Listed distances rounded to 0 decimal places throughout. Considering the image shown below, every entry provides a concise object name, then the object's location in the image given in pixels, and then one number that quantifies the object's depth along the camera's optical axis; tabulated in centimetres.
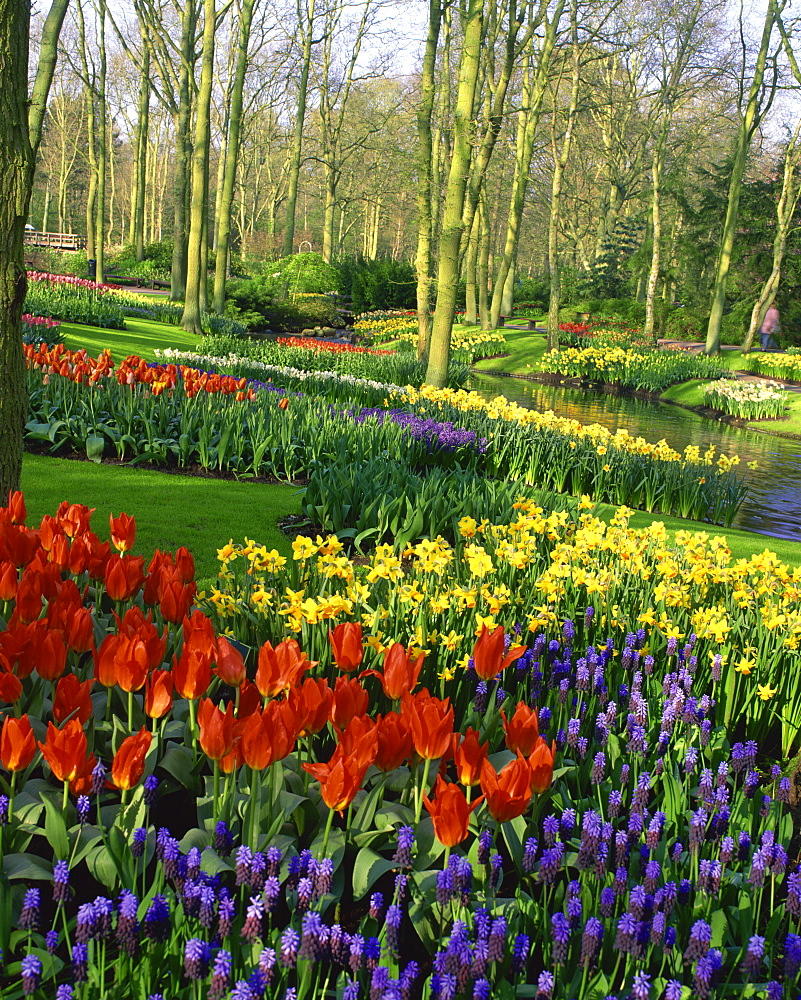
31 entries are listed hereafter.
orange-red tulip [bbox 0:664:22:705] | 199
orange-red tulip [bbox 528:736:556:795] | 178
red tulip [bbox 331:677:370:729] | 203
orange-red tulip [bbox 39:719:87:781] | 171
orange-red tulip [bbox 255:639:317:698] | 207
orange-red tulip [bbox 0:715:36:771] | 172
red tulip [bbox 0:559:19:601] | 260
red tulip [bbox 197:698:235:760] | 175
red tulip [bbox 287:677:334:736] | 186
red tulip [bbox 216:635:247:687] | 211
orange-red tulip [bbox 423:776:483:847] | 157
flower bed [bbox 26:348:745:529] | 749
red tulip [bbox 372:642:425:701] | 215
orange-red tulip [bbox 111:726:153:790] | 176
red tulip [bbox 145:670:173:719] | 201
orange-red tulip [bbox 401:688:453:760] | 181
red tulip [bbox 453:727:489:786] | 176
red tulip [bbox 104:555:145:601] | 273
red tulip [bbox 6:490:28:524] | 321
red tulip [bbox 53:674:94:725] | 197
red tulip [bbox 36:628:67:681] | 217
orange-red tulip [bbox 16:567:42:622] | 245
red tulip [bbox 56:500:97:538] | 314
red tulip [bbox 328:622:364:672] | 234
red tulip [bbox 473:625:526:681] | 237
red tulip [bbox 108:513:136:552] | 313
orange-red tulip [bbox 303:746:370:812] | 165
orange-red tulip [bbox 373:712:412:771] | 186
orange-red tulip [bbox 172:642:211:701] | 202
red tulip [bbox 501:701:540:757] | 197
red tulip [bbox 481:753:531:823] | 167
